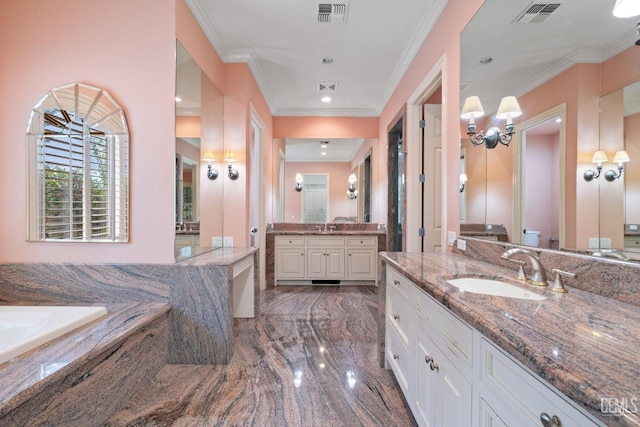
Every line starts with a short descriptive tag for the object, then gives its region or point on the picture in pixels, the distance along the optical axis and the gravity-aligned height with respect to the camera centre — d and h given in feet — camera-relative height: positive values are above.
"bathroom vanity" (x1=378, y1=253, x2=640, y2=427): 1.63 -1.02
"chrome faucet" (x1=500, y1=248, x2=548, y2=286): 3.66 -0.77
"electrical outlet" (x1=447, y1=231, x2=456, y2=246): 6.68 -0.58
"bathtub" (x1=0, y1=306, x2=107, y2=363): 4.68 -2.02
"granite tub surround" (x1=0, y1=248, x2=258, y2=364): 6.30 -1.80
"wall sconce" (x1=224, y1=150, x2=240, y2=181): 9.53 +1.58
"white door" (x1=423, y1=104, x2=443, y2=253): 9.45 +1.25
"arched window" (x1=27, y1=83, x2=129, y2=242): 6.35 +1.04
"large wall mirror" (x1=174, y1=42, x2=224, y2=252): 6.84 +1.61
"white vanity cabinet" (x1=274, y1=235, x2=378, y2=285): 13.79 -2.26
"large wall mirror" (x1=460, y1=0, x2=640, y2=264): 3.36 +1.33
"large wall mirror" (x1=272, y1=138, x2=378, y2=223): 15.14 +1.72
